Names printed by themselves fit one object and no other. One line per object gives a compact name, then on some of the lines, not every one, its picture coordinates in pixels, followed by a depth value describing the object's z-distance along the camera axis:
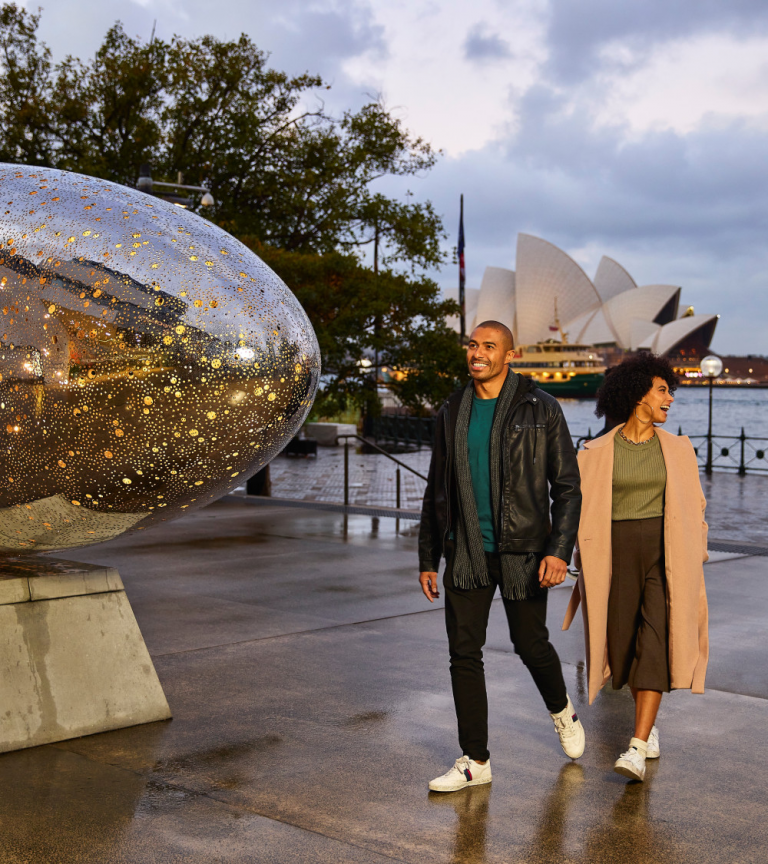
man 3.49
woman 3.79
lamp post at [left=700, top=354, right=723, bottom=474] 25.05
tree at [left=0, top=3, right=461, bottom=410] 15.80
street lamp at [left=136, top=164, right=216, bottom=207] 12.24
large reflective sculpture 3.26
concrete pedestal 3.83
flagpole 27.91
